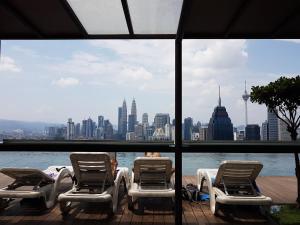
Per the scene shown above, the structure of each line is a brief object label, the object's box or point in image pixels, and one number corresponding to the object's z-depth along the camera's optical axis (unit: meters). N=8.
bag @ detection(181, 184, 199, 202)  4.20
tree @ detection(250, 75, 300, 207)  4.41
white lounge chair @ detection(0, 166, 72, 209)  3.62
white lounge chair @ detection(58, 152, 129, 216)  3.51
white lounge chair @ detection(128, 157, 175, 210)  3.69
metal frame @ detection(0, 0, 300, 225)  2.10
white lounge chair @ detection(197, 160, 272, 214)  3.47
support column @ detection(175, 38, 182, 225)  2.21
